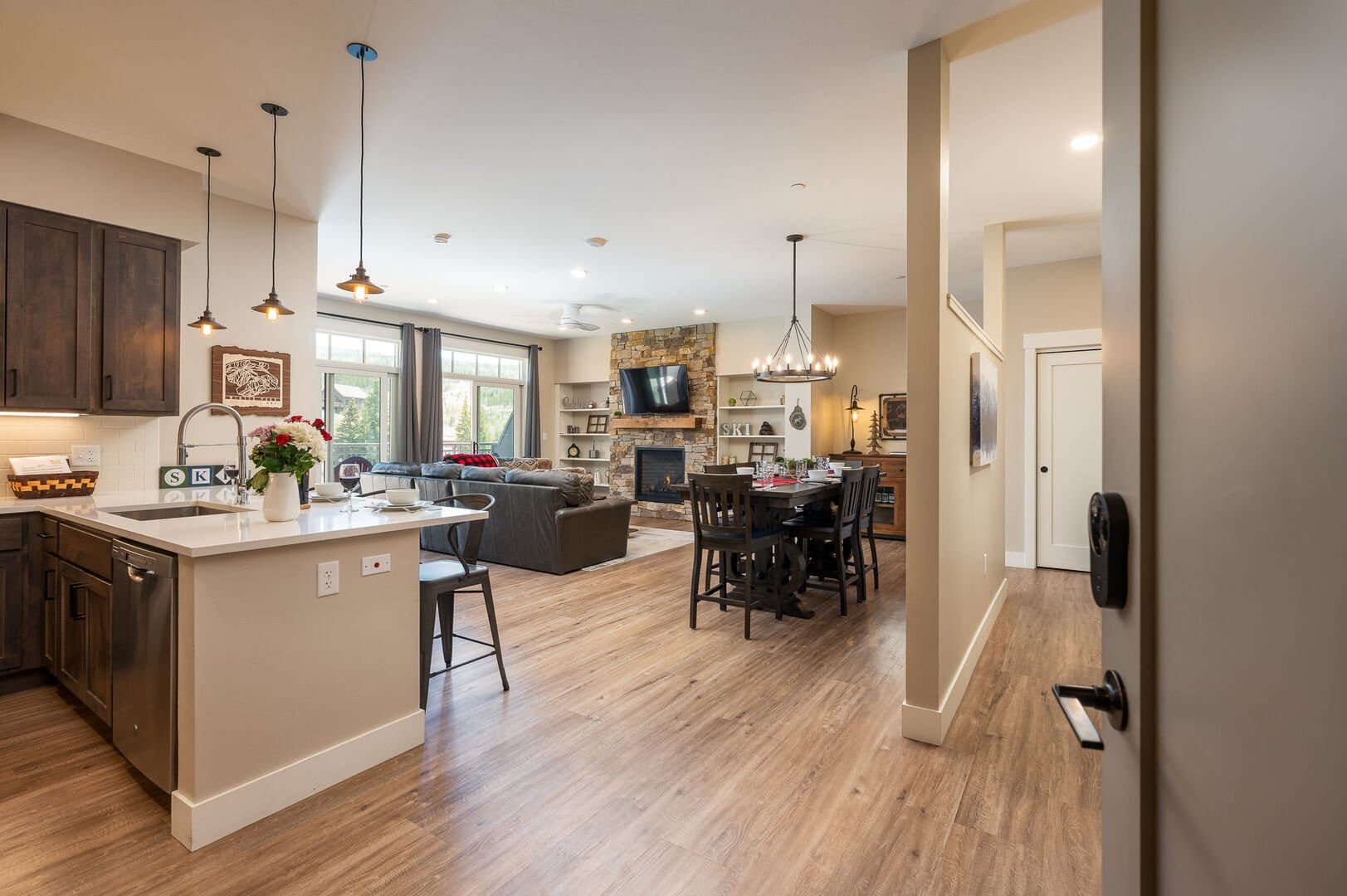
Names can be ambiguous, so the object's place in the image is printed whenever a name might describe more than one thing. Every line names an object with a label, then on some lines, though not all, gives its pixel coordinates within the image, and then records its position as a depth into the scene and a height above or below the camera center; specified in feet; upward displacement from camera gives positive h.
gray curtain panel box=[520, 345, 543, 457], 33.76 +1.97
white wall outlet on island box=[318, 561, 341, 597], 7.31 -1.52
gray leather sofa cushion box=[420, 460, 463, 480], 20.90 -0.79
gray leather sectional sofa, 18.06 -2.14
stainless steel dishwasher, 6.57 -2.37
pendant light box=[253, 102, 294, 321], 11.55 +2.54
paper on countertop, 10.93 -0.32
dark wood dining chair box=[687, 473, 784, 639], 12.70 -1.63
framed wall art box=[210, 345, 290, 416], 14.30 +1.56
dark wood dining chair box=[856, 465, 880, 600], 16.37 -1.33
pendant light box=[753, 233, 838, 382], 19.19 +3.51
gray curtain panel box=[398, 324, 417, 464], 27.35 +1.84
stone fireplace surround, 30.35 +2.80
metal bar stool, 8.89 -2.02
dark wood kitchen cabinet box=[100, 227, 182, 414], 11.68 +2.36
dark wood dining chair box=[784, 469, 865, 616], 14.51 -1.98
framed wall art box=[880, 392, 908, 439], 26.53 +1.38
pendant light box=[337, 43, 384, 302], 10.03 +2.61
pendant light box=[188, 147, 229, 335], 12.15 +2.41
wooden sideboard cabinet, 24.70 -1.96
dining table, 13.37 -1.41
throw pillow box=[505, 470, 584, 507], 18.12 -0.98
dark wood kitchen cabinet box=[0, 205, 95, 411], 10.55 +2.33
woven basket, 10.91 -0.67
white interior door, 18.37 -0.08
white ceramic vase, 7.68 -0.64
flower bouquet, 7.69 -0.20
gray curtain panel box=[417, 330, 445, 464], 28.22 +2.01
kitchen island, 6.39 -2.32
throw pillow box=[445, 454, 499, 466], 25.75 -0.50
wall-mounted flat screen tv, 30.53 +2.84
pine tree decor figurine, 27.04 +0.58
